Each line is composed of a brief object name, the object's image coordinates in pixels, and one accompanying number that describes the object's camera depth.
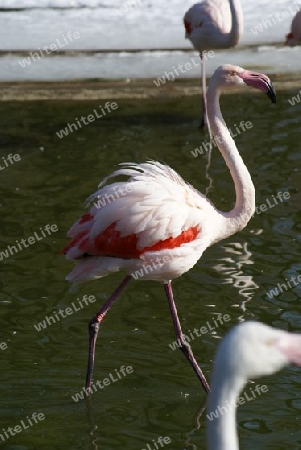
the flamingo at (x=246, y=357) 4.80
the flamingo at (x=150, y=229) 9.95
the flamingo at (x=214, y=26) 20.33
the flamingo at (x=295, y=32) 21.25
